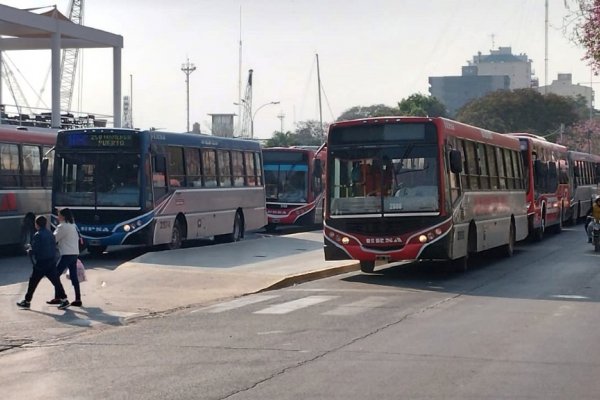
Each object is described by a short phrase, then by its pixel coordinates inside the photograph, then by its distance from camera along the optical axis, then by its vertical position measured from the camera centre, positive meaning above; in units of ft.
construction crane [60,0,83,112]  351.87 +45.73
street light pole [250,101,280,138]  286.62 +17.17
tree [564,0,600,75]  57.31 +8.99
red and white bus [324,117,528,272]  63.93 -0.22
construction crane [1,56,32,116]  249.57 +28.01
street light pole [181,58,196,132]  268.41 +31.10
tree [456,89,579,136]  322.14 +23.52
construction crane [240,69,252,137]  304.52 +22.19
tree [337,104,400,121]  385.99 +30.51
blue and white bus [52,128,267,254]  80.02 +0.33
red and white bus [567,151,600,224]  144.77 +0.73
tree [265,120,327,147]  334.11 +19.06
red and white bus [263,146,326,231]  125.90 +0.48
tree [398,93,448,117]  323.57 +26.67
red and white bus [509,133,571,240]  107.34 +0.39
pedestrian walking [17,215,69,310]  51.21 -3.29
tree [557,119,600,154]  304.50 +15.20
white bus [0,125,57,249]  81.15 +0.66
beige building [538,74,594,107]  635.25 +59.31
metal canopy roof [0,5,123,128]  131.75 +21.83
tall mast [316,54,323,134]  289.33 +29.60
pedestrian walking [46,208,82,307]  52.49 -2.93
